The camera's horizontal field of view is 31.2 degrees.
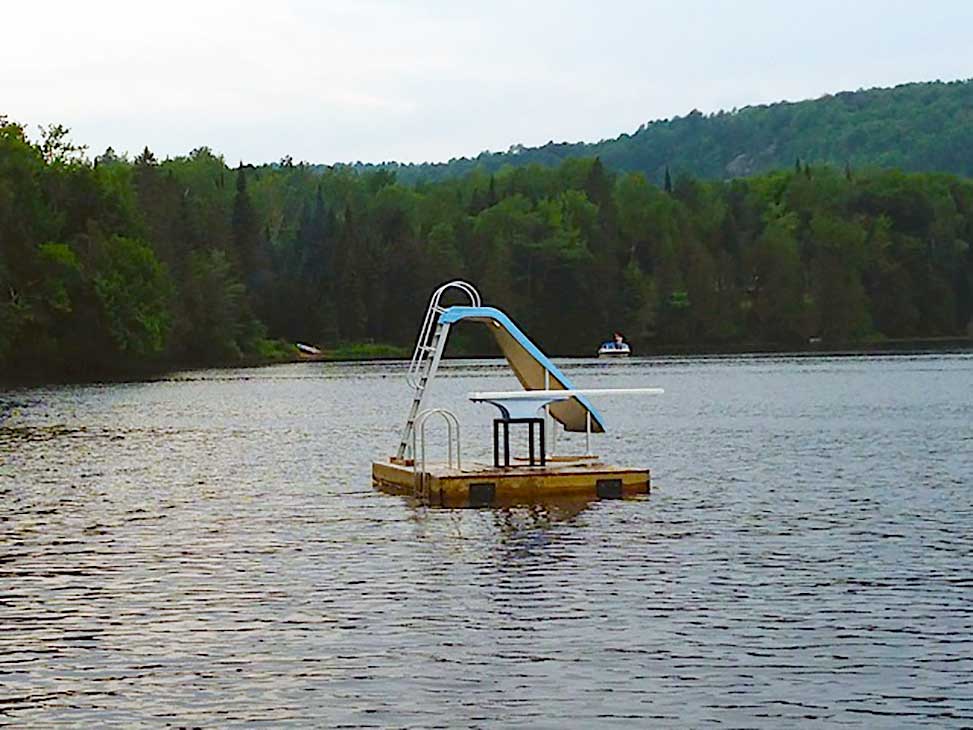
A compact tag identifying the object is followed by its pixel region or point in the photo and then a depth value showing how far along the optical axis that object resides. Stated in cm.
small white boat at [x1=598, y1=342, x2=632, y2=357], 14988
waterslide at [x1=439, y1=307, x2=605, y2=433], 3728
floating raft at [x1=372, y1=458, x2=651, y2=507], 3425
